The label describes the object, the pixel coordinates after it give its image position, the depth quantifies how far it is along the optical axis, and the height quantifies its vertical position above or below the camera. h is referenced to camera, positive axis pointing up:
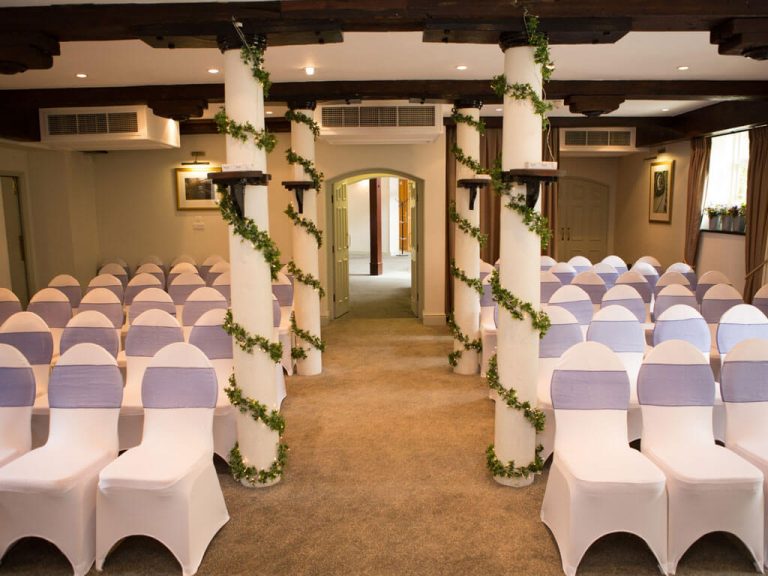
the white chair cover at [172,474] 3.60 -1.44
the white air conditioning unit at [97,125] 8.70 +1.29
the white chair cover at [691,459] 3.56 -1.44
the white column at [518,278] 4.50 -0.46
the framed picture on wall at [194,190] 11.41 +0.51
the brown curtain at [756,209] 8.52 +0.02
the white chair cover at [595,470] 3.56 -1.46
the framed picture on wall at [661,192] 11.30 +0.36
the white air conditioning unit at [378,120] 8.80 +1.32
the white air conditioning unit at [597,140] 11.66 +1.32
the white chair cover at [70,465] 3.62 -1.43
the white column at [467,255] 7.51 -0.48
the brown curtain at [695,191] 10.12 +0.32
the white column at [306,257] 7.53 -0.47
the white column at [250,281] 4.54 -0.45
